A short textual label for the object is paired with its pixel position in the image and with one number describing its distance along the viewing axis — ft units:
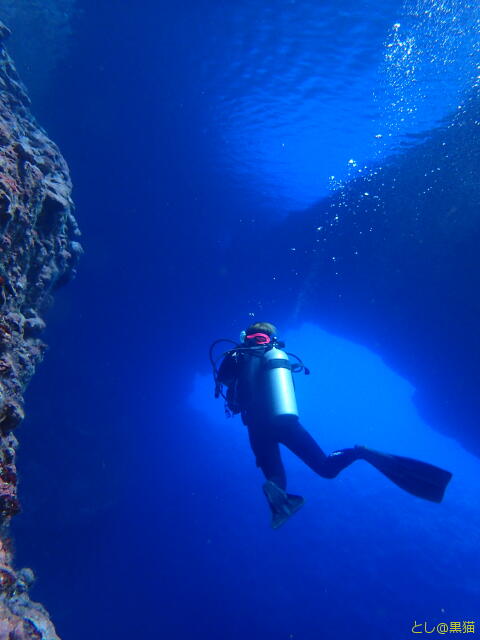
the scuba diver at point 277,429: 14.92
